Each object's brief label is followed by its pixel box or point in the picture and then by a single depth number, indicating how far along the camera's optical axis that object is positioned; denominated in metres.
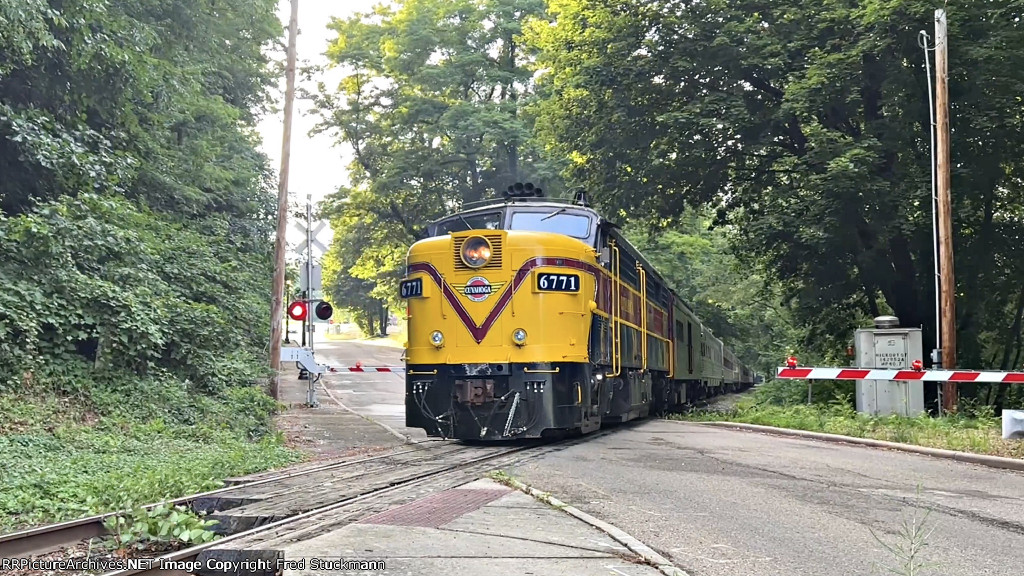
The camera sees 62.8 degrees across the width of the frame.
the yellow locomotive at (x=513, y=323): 11.47
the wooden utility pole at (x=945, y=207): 14.95
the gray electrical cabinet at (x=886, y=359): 16.52
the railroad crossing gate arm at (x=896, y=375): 12.98
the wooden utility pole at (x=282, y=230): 18.17
